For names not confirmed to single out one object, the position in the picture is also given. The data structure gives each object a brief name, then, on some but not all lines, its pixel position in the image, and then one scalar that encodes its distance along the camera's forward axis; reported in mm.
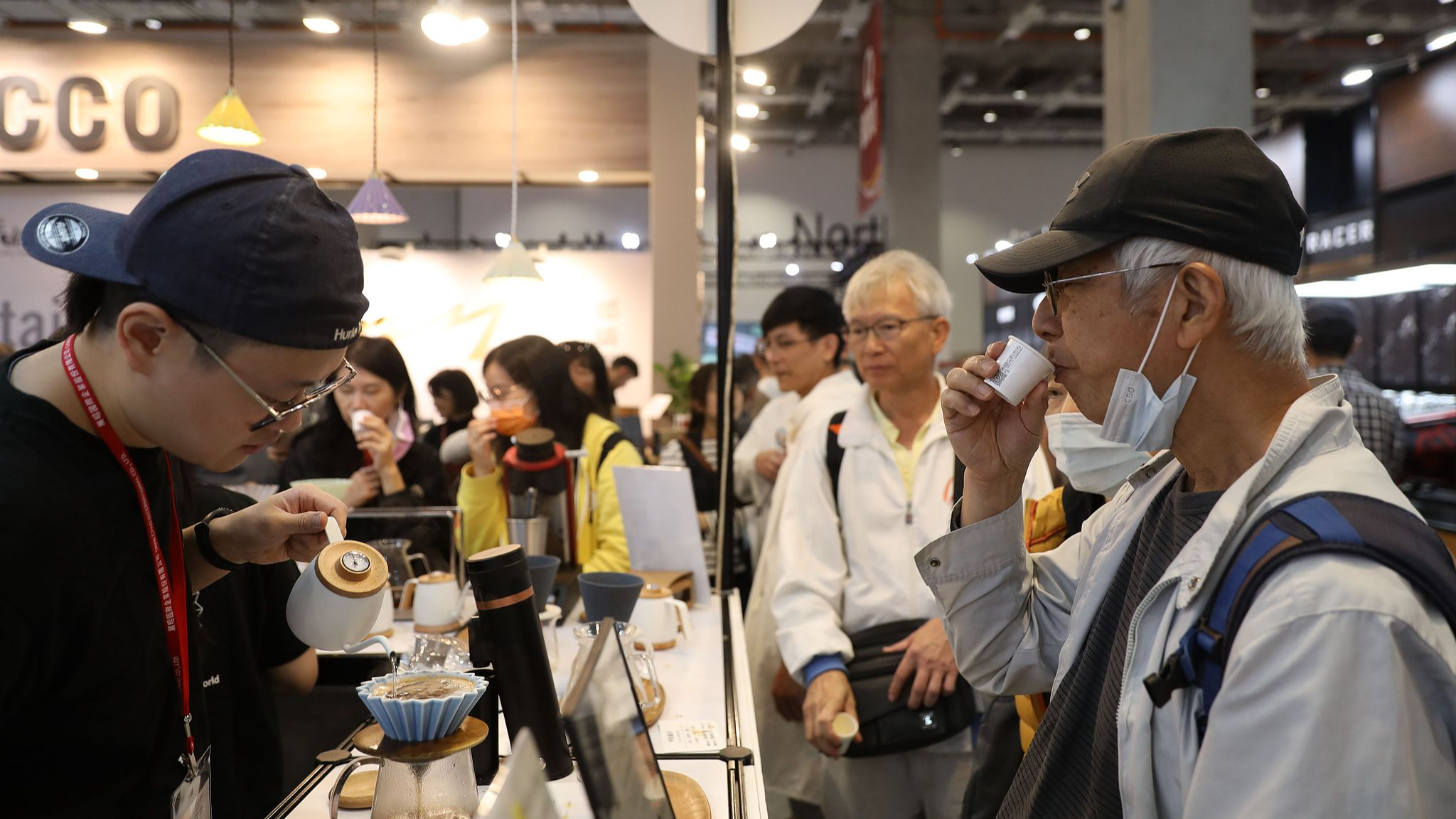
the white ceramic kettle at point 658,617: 2273
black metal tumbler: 1296
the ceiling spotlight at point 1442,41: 7321
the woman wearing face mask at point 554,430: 3111
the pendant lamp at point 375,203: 4195
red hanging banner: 9016
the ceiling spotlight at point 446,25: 3414
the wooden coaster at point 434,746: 1111
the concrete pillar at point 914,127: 11336
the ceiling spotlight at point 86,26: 6531
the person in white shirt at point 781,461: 2697
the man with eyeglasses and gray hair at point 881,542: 2242
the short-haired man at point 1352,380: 4363
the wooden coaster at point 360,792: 1359
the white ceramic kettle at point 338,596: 1306
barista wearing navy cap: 1015
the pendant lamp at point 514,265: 3986
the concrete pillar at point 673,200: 7410
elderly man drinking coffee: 885
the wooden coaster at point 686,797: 1369
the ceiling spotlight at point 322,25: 5941
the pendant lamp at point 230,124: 4543
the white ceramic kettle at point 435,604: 2363
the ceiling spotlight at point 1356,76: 8905
